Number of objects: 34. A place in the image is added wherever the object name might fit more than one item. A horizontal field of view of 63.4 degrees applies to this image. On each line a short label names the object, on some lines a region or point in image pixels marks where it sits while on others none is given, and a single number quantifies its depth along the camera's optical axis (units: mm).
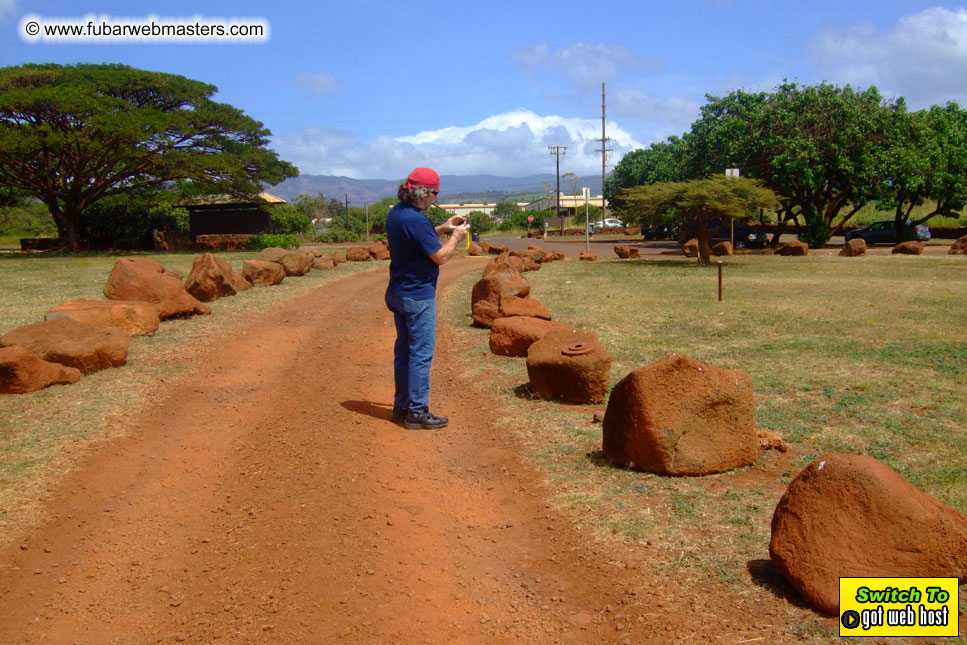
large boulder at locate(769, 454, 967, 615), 3678
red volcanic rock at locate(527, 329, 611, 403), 7520
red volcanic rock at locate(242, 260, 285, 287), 18484
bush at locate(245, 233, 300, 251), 33806
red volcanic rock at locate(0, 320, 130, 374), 8656
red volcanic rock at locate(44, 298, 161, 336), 10492
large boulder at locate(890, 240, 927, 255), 30891
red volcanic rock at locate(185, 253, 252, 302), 15102
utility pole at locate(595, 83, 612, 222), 69125
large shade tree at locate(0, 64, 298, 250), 28469
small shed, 42500
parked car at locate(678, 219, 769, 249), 39062
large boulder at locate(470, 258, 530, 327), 12203
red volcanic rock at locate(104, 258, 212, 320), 12719
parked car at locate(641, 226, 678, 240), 53991
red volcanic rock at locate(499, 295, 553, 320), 11453
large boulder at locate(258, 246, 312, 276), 21078
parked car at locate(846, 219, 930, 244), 41156
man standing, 6312
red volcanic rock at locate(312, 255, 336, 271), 24250
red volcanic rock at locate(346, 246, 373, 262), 28250
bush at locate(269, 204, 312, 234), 56381
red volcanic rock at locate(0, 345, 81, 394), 7844
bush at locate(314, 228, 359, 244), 51181
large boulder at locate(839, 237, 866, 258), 30359
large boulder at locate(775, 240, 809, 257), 32281
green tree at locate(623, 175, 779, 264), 24797
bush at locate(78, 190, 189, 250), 37938
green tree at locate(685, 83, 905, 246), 33750
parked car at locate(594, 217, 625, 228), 78875
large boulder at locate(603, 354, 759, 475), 5375
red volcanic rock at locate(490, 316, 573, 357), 9773
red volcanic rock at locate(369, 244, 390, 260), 29172
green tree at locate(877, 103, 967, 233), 33688
